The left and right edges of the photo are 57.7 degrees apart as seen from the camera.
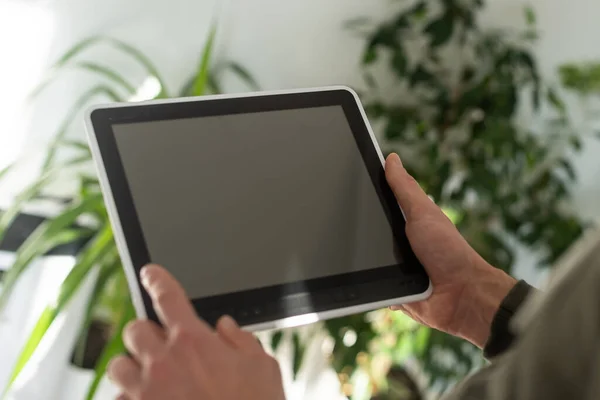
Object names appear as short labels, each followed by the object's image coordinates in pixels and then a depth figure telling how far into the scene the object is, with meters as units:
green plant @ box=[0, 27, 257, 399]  0.85
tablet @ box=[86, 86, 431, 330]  0.55
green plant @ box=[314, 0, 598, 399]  1.19
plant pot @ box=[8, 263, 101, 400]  1.01
